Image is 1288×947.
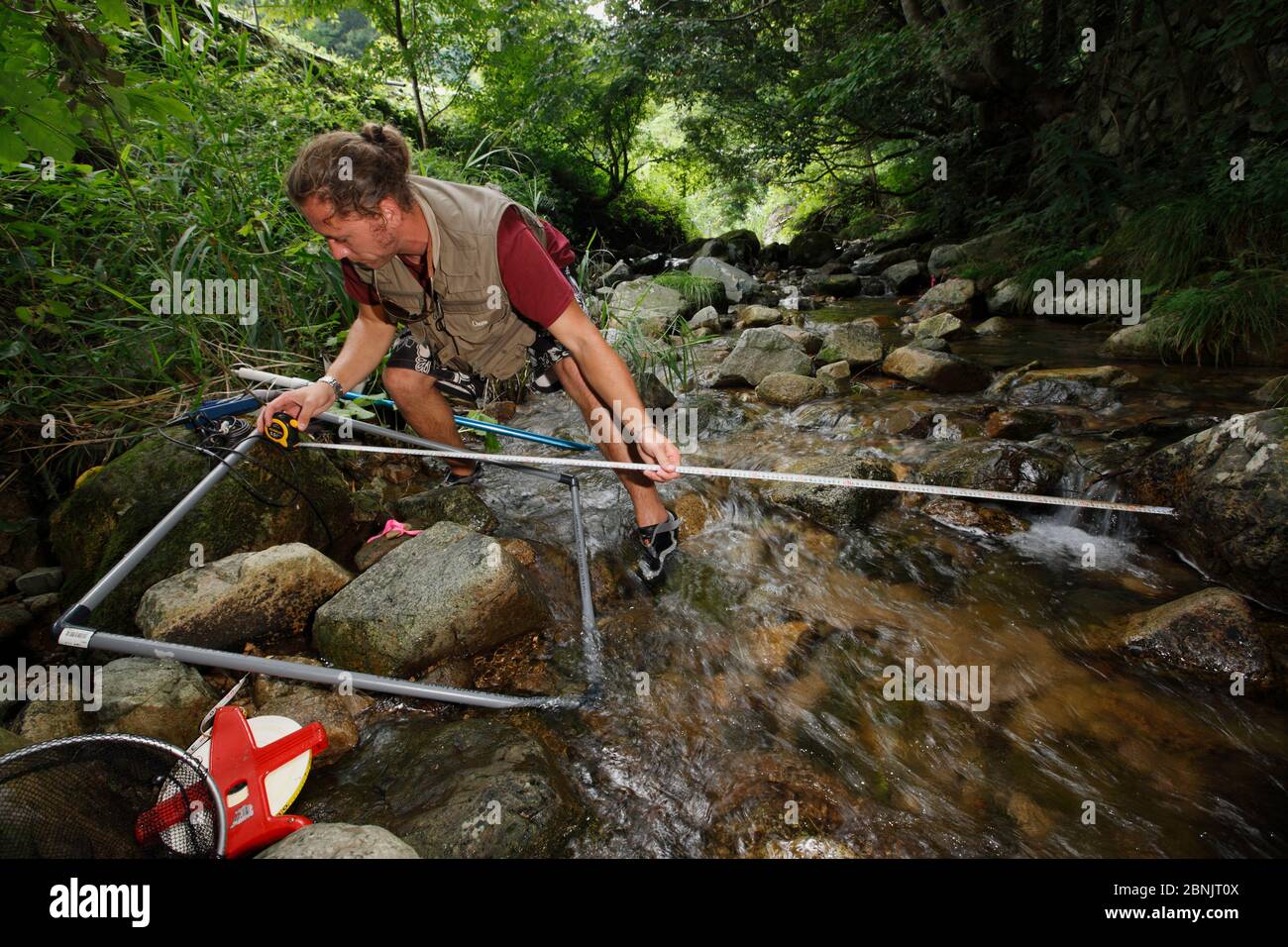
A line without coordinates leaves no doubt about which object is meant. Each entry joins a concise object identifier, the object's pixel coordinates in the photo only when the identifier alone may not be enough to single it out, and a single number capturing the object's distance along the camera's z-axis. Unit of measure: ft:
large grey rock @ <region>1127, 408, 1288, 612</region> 7.81
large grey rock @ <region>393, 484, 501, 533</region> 10.60
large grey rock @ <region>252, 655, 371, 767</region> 6.44
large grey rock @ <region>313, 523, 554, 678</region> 7.26
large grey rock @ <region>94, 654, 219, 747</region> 5.98
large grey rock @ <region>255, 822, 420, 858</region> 4.21
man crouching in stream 6.17
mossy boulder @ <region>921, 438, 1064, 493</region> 11.50
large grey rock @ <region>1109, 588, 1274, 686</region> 7.38
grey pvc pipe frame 5.72
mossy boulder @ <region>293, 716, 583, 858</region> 5.24
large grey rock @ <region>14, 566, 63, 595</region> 8.33
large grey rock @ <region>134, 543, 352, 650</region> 7.14
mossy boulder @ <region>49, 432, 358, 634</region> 8.16
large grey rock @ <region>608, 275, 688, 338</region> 19.50
